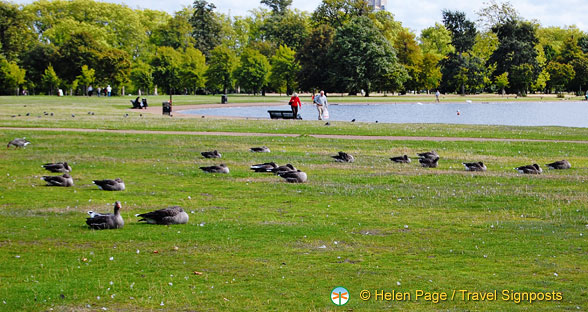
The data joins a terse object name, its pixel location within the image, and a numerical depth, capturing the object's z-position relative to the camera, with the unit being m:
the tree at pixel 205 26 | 134.75
